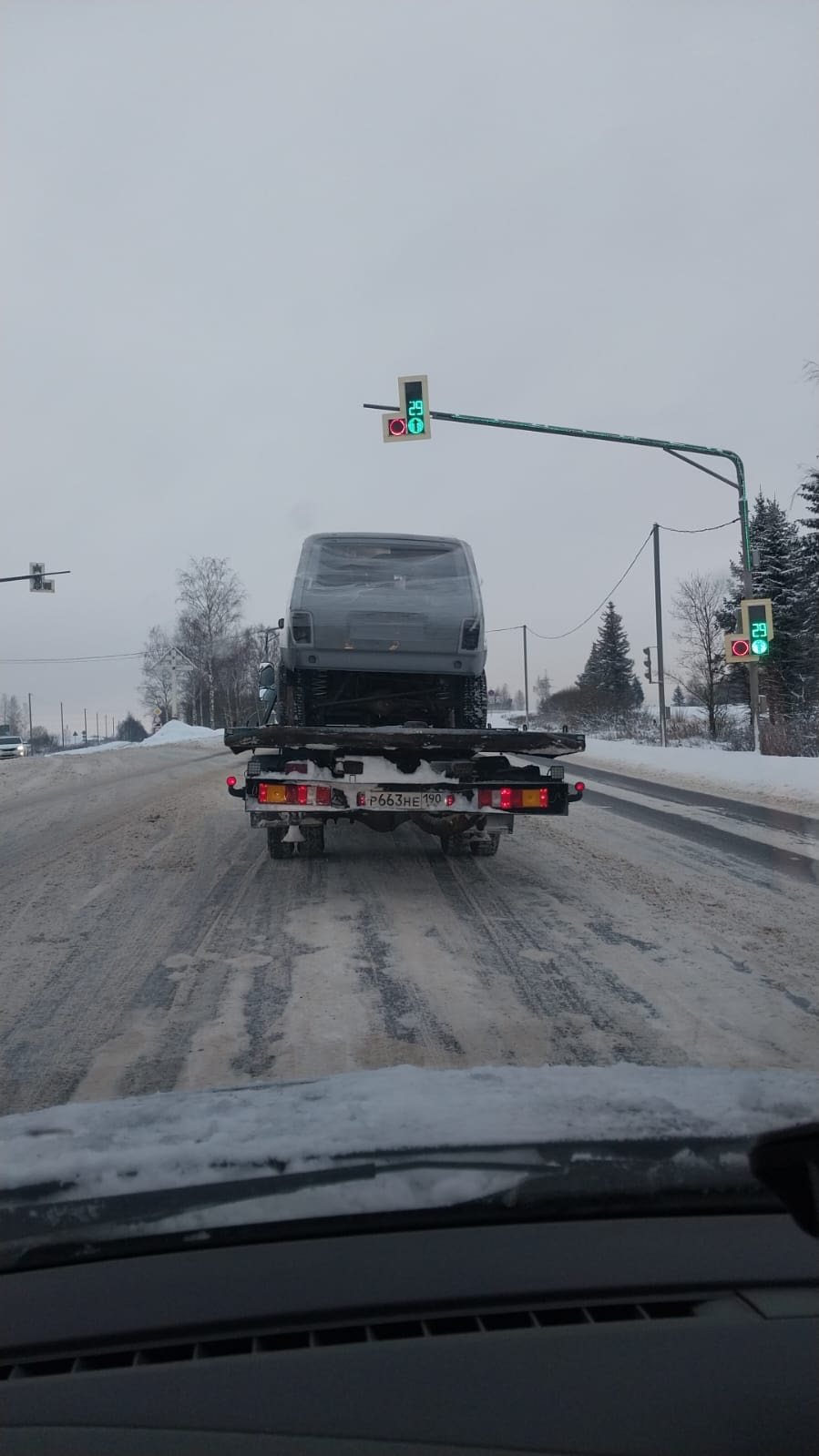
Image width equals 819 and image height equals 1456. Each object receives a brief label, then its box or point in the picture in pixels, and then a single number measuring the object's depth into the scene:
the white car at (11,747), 45.39
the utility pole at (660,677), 30.22
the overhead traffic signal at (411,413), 14.83
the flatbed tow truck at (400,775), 7.08
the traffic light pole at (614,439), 15.11
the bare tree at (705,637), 45.31
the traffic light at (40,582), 33.09
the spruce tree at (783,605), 40.41
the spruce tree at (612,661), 70.69
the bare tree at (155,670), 83.28
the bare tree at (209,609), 64.25
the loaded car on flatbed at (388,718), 7.14
